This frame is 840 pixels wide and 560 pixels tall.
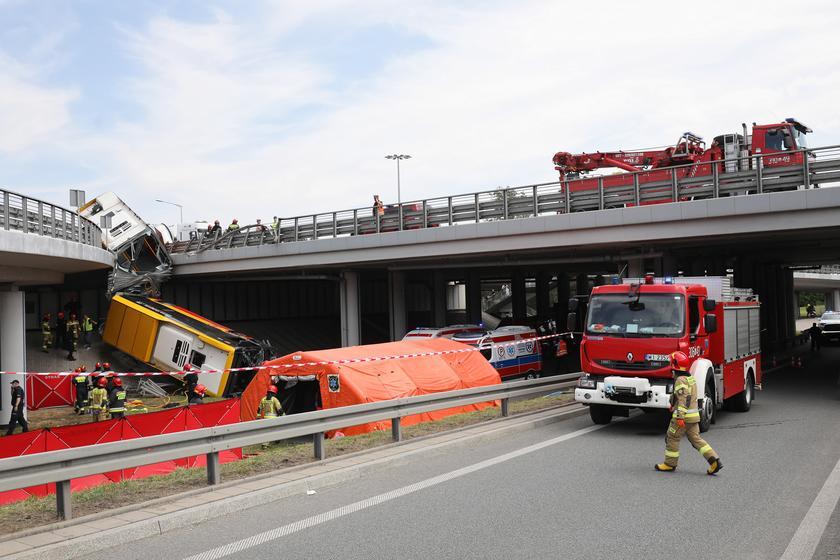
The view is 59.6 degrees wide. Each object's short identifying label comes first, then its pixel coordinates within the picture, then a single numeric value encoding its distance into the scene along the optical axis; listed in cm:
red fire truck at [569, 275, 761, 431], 1217
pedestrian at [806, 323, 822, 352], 3476
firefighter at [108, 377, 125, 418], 2042
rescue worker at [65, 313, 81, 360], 3078
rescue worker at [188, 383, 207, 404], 2283
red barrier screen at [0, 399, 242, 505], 1200
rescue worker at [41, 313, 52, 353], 3086
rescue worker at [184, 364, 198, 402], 2400
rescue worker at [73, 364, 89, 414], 2364
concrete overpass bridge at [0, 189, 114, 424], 1777
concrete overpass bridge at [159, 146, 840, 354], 2073
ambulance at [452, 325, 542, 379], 2442
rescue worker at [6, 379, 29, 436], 1952
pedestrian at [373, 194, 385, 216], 3033
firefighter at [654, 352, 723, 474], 895
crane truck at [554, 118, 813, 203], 2426
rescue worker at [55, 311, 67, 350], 3212
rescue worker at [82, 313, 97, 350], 3216
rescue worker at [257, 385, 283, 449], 1355
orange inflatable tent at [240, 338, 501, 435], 1406
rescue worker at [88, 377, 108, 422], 2078
